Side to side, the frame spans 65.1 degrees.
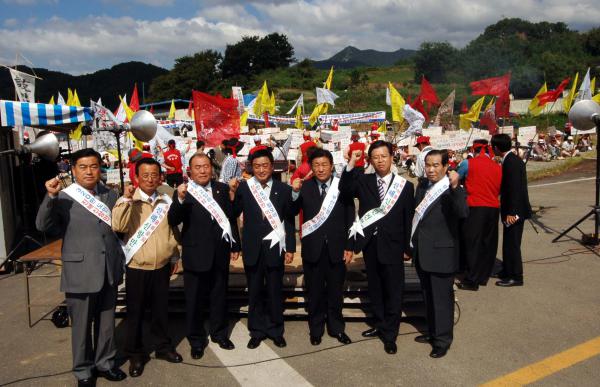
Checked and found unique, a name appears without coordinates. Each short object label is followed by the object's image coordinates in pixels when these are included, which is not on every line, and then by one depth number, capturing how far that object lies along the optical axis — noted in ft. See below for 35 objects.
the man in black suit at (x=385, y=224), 14.02
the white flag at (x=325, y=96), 64.64
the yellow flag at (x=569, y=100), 45.57
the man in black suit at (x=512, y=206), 19.71
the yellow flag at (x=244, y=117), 68.81
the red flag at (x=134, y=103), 52.44
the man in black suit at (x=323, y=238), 14.25
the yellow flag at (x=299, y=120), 79.23
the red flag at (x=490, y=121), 39.86
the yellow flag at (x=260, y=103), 71.97
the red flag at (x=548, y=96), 42.52
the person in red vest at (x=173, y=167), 35.81
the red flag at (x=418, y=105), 45.98
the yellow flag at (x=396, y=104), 47.14
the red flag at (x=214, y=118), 23.04
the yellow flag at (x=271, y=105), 77.89
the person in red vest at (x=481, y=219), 20.27
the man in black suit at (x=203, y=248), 13.78
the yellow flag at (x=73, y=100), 68.61
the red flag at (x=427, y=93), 44.75
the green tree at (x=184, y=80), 218.59
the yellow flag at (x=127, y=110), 52.44
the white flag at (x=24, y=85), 26.09
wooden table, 16.57
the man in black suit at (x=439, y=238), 13.51
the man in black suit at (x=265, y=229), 14.23
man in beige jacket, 13.05
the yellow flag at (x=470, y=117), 42.29
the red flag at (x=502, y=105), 38.81
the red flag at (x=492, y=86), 37.11
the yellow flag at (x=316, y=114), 70.03
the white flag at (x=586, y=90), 38.68
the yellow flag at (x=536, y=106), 44.62
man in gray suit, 12.04
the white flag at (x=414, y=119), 39.52
